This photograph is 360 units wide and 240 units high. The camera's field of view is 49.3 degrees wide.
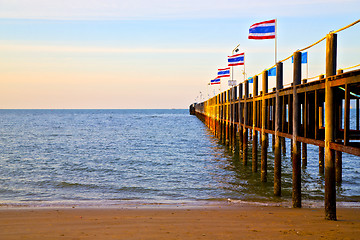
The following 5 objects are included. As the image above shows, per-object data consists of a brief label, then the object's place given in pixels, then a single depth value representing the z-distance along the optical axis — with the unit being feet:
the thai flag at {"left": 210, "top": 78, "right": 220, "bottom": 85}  157.64
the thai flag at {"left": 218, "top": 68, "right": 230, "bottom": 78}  124.32
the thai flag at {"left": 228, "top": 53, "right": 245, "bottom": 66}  95.51
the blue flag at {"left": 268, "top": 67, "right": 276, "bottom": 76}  55.67
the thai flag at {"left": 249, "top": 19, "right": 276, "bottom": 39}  58.03
